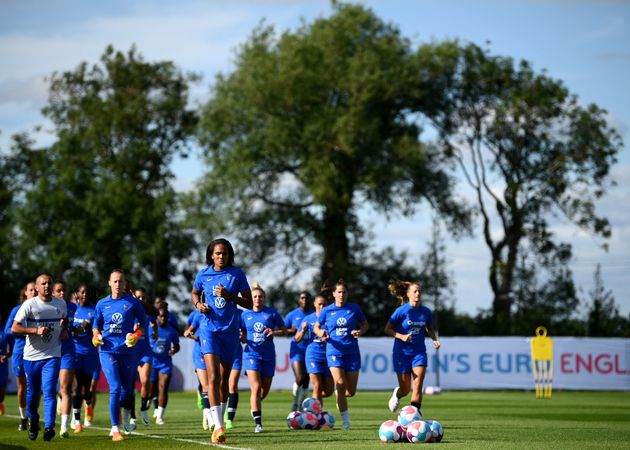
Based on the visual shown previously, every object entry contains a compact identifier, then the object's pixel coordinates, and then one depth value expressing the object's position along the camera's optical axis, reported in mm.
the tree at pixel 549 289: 53562
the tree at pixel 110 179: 57812
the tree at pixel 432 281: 56094
